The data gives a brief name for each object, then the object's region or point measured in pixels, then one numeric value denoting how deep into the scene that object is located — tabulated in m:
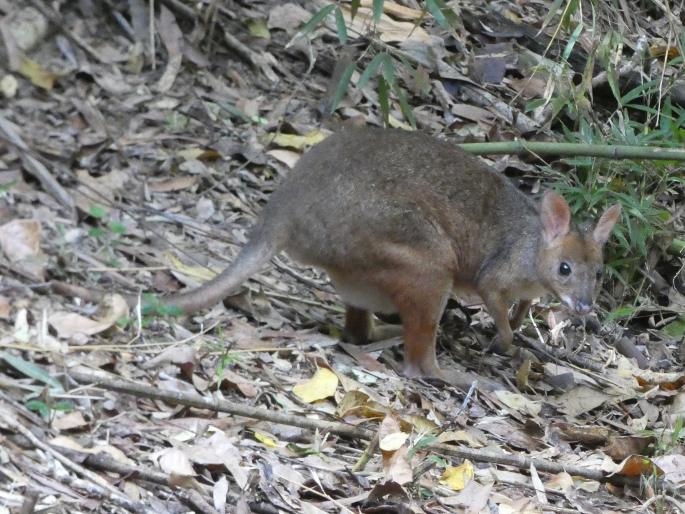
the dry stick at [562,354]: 13.82
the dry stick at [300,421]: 8.84
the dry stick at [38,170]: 12.49
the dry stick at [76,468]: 7.72
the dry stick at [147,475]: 8.04
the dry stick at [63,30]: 14.71
